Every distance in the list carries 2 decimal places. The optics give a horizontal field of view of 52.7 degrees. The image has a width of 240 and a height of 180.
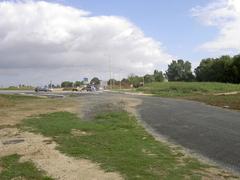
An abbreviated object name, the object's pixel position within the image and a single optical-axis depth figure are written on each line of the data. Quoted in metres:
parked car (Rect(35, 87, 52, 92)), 54.14
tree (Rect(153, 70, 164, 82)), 87.56
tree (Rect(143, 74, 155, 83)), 87.25
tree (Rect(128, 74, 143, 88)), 84.72
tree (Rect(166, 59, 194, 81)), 85.09
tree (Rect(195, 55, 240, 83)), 59.98
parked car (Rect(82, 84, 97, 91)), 53.60
